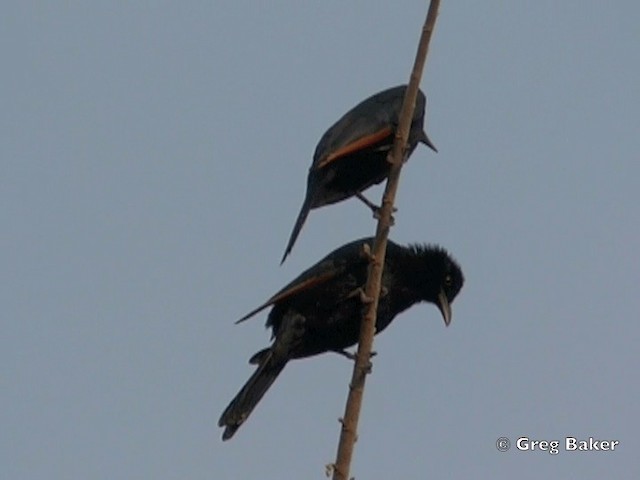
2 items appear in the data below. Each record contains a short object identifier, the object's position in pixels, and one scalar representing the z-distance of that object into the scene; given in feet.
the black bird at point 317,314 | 42.68
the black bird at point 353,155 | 43.04
